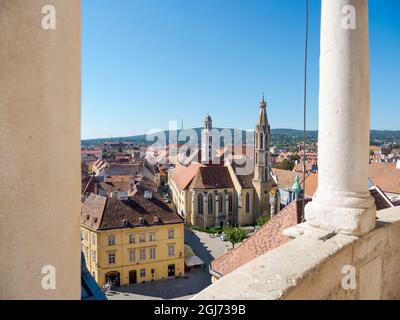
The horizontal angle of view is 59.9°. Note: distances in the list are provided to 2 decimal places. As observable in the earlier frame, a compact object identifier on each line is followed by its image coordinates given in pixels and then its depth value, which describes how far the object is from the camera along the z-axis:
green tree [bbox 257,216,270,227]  53.04
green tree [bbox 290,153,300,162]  126.31
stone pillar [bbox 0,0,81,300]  1.94
